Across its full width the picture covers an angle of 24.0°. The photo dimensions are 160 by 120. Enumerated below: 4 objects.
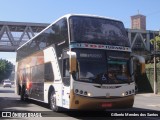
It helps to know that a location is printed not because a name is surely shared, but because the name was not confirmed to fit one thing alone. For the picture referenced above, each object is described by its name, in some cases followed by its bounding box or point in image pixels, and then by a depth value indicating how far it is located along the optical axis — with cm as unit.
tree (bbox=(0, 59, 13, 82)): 12477
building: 13250
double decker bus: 1349
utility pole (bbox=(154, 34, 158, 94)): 4006
